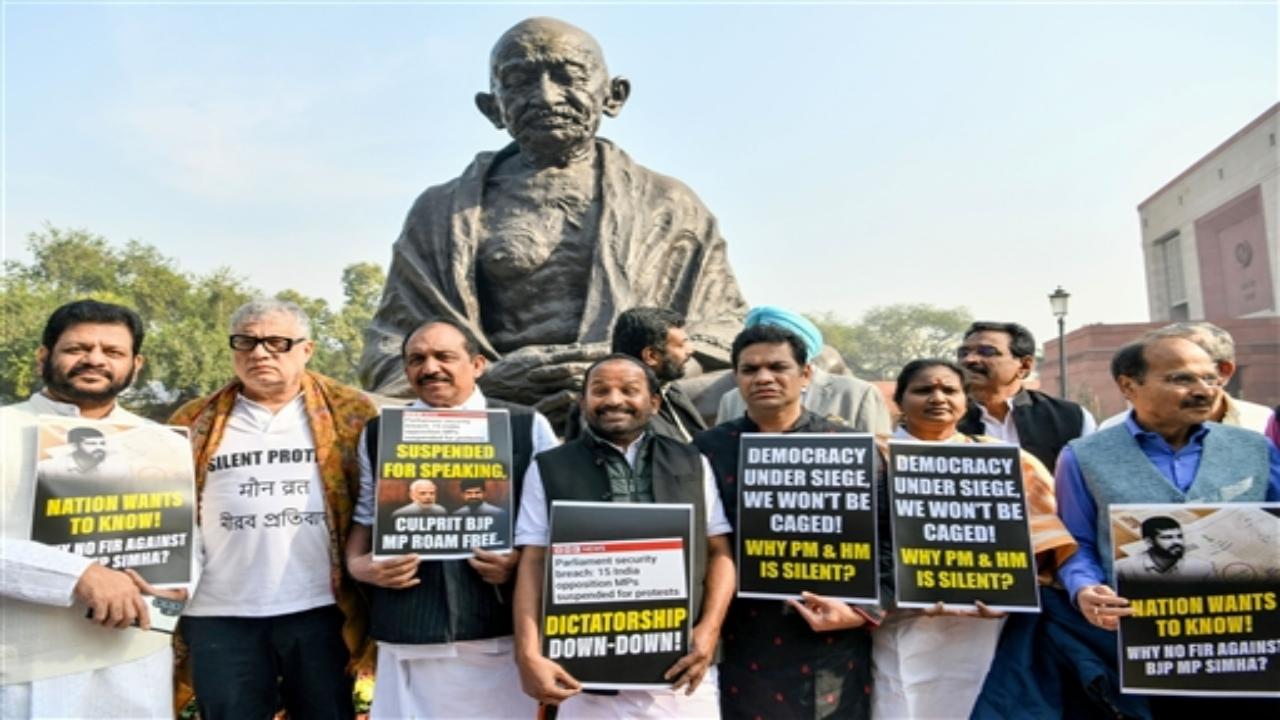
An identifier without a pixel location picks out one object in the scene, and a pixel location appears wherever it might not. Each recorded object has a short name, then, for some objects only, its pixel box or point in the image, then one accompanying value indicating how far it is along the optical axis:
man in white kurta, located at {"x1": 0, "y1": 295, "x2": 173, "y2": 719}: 2.45
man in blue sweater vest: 2.67
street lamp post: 14.86
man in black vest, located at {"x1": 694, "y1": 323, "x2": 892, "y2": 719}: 2.71
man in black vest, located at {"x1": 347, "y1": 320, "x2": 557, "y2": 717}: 2.73
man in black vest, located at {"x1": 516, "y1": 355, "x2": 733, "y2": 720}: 2.63
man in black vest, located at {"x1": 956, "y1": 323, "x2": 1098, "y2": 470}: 4.04
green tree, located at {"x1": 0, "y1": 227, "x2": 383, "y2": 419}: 30.25
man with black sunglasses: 2.80
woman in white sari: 2.79
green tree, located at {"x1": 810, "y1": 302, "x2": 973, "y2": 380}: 65.69
